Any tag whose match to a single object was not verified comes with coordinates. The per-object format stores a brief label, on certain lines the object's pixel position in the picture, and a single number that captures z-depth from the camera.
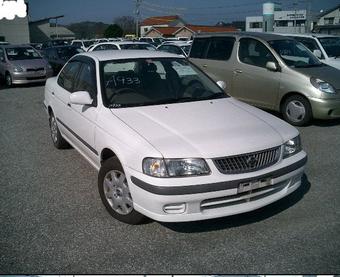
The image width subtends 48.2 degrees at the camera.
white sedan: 3.18
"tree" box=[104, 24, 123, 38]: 56.25
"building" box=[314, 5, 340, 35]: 64.44
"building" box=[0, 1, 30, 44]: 53.31
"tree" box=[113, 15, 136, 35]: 82.12
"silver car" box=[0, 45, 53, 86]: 13.95
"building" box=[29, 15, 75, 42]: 62.97
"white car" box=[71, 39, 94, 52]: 26.53
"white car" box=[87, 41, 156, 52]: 13.91
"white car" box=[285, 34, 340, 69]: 9.74
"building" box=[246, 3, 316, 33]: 57.94
